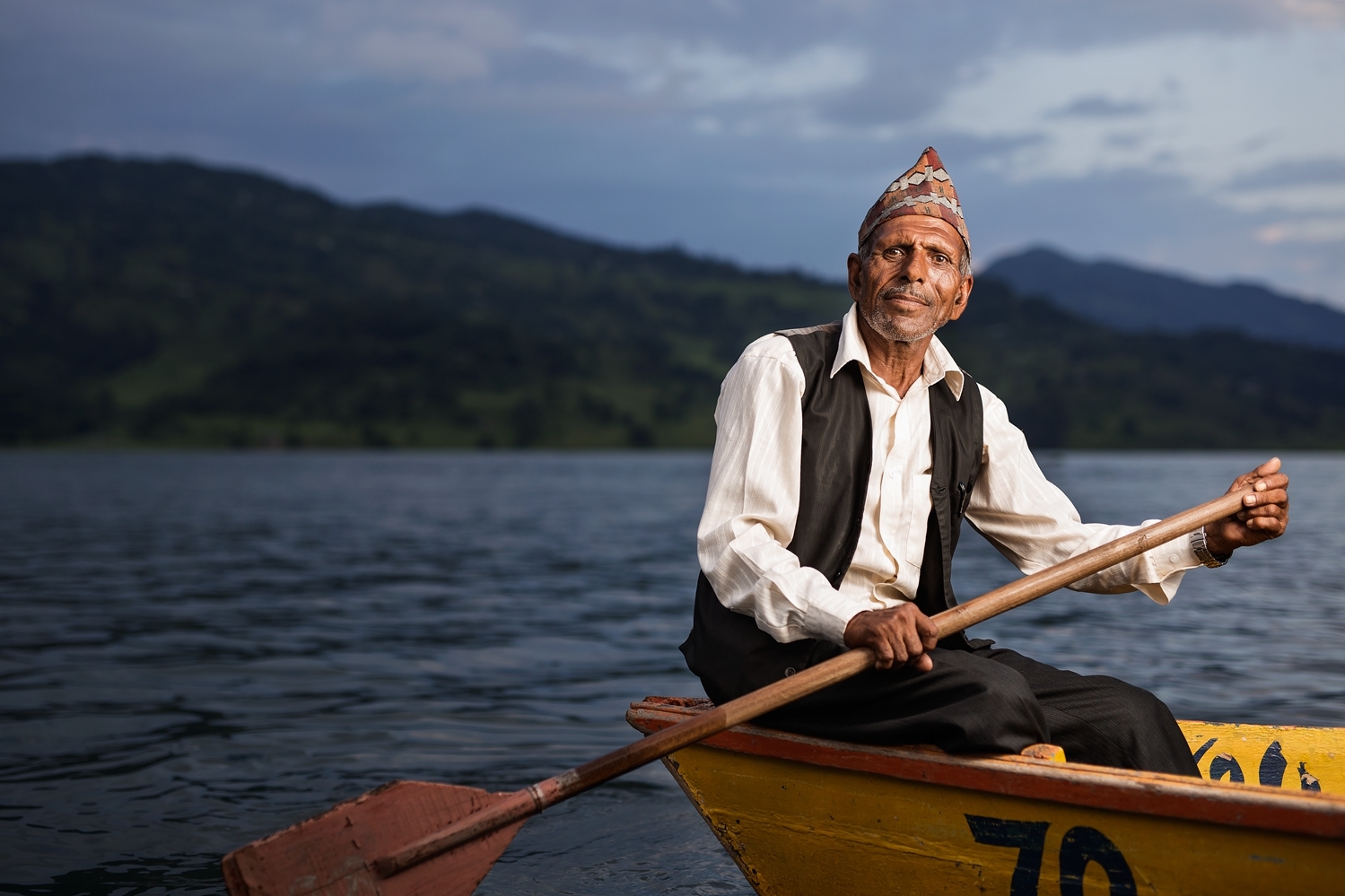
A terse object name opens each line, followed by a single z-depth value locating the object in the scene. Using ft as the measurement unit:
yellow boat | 11.46
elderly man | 13.28
